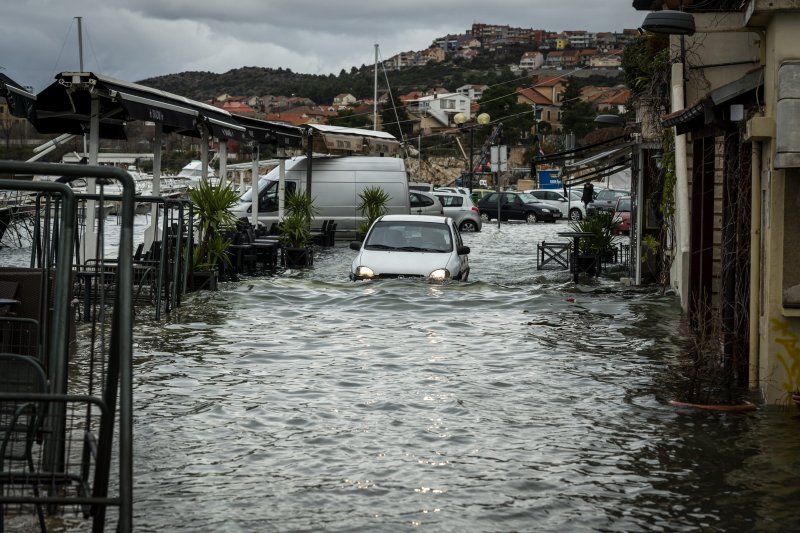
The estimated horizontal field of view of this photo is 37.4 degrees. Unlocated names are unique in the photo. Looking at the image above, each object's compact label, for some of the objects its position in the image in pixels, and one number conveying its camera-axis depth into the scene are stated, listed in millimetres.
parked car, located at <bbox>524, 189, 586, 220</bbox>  57750
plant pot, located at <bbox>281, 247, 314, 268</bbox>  27250
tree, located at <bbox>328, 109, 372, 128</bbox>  132500
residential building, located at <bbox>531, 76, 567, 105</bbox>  197125
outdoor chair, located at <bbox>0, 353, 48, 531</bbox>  5535
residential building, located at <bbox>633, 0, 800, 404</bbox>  9594
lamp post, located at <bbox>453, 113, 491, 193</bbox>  96081
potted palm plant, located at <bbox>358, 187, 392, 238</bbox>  33688
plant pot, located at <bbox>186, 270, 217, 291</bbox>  19281
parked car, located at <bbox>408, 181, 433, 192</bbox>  55847
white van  35031
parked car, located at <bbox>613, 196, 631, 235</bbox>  41344
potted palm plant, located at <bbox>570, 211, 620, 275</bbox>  25297
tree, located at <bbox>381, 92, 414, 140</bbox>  144338
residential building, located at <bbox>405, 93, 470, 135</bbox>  176500
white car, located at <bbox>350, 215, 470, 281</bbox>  19344
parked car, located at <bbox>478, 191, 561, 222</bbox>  54594
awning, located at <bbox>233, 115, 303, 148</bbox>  26406
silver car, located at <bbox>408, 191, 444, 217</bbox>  40375
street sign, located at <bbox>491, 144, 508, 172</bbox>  44688
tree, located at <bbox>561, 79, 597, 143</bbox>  120062
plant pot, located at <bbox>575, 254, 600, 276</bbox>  24994
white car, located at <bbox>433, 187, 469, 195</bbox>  59325
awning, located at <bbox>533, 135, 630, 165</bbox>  23372
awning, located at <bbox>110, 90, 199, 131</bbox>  17469
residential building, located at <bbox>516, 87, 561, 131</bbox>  184625
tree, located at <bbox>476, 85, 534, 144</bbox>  133125
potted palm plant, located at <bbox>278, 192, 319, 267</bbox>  27312
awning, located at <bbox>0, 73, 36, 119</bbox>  17391
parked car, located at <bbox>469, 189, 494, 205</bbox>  62759
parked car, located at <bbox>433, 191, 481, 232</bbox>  44844
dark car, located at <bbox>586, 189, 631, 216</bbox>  54697
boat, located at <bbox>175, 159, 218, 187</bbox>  70412
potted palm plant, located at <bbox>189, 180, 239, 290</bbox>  20203
